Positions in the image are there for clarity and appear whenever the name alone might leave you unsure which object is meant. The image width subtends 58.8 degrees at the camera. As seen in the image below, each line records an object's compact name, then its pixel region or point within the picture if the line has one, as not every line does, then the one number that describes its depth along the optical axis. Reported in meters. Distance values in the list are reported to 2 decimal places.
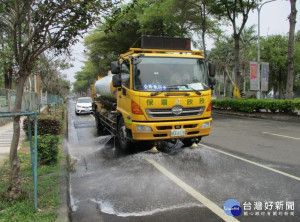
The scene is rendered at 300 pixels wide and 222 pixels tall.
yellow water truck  6.43
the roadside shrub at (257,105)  15.44
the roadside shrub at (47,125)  8.40
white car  22.20
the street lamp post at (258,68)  20.10
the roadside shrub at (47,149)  5.78
